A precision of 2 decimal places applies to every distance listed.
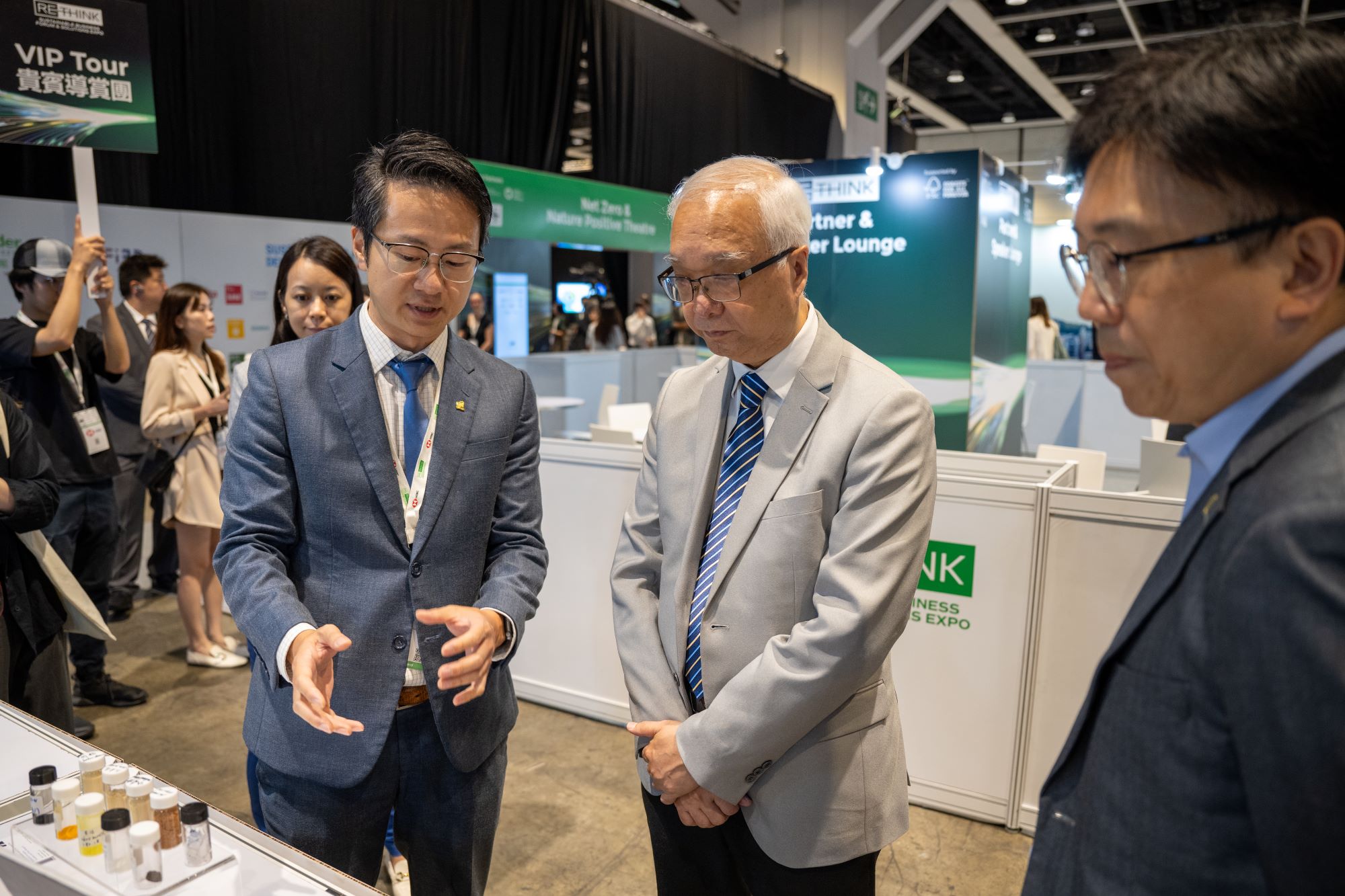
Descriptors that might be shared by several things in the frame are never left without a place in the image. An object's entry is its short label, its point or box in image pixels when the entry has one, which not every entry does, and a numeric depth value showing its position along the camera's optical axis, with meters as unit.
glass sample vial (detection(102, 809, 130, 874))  1.03
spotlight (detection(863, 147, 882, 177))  4.64
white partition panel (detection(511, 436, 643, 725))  3.39
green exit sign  10.07
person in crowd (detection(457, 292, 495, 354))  8.12
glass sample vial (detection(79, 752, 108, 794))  1.14
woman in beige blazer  3.79
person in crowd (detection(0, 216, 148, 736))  3.19
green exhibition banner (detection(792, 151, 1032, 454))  4.57
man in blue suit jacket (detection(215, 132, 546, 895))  1.35
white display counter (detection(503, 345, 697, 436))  8.04
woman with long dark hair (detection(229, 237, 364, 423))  2.52
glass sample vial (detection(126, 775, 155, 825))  1.11
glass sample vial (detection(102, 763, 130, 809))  1.13
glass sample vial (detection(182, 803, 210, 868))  1.07
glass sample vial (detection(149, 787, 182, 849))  1.08
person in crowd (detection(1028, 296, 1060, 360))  9.48
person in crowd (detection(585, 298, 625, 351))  10.63
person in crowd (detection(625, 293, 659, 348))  12.45
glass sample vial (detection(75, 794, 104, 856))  1.06
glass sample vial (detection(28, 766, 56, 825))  1.12
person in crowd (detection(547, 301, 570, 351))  14.86
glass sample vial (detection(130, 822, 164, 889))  1.02
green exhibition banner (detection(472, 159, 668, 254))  5.91
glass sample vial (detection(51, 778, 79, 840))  1.09
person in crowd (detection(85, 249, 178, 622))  4.46
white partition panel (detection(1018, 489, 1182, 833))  2.55
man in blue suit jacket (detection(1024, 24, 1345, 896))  0.60
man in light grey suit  1.30
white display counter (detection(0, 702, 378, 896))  1.05
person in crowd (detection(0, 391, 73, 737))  2.14
